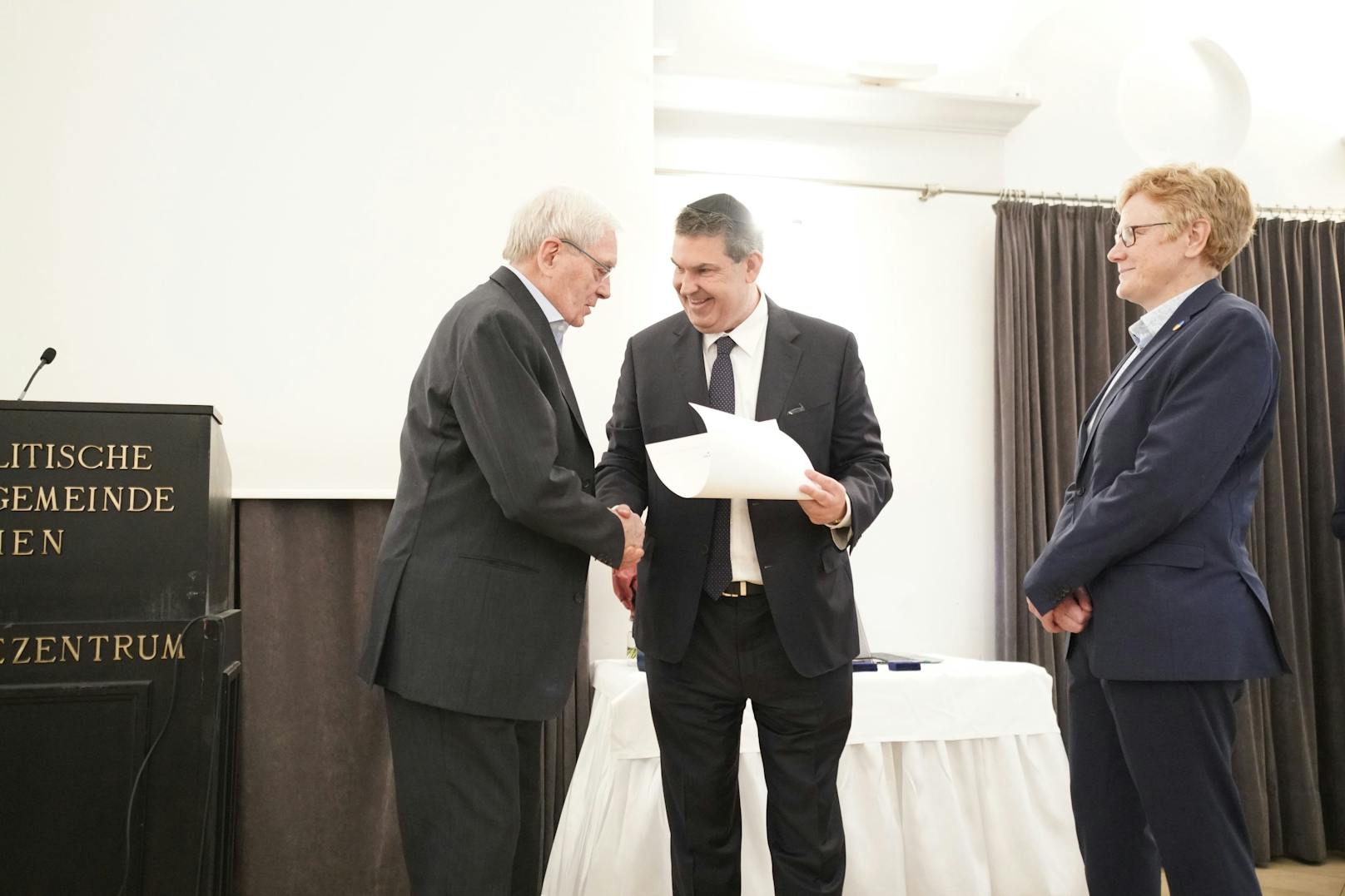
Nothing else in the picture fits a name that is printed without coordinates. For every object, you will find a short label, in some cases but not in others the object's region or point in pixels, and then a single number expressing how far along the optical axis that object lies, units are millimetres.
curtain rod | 4277
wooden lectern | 1865
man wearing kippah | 2059
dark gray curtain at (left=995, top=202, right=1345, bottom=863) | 4109
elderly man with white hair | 1867
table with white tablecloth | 2807
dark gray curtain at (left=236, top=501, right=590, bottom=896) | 3068
